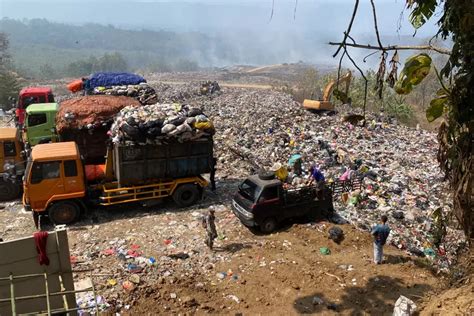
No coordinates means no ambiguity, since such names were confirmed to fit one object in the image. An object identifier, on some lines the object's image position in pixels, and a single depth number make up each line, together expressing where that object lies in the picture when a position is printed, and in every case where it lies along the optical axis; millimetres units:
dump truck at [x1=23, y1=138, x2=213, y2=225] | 8797
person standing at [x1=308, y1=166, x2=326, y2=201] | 9328
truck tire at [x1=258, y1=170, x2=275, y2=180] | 8914
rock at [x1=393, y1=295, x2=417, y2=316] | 4723
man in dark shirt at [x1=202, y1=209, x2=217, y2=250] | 7934
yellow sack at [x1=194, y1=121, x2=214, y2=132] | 9758
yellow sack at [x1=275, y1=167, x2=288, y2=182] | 11367
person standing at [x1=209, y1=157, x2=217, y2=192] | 10447
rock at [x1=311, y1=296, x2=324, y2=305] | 6408
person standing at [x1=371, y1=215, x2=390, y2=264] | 7176
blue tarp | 15828
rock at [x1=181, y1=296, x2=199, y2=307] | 6391
